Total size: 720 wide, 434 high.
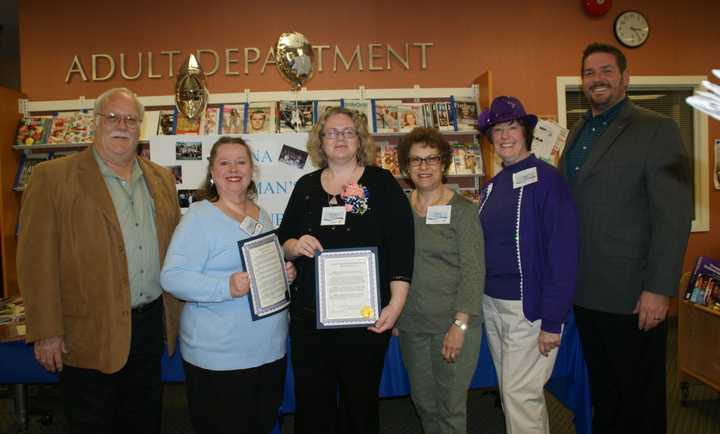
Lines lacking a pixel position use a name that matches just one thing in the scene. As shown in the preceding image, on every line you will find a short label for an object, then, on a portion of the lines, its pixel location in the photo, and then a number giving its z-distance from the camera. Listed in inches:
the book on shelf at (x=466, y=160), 202.4
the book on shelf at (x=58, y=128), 201.5
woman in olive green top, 82.4
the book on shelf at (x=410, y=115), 202.1
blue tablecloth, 101.2
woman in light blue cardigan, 73.2
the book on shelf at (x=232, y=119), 192.5
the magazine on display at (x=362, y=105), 199.3
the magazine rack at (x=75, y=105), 197.6
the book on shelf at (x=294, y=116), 193.2
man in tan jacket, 77.4
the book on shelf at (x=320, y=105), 197.3
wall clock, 225.9
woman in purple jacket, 81.6
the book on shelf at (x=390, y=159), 198.5
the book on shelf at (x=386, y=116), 200.1
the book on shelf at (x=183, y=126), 182.5
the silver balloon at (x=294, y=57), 145.0
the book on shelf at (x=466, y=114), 202.7
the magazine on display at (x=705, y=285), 129.6
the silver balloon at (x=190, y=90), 145.3
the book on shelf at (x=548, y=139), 204.1
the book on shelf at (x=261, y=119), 195.8
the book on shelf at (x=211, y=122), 191.6
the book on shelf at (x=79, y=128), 201.6
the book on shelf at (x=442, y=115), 203.2
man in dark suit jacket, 83.6
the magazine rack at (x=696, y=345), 128.6
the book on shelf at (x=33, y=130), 201.6
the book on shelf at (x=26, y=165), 203.8
